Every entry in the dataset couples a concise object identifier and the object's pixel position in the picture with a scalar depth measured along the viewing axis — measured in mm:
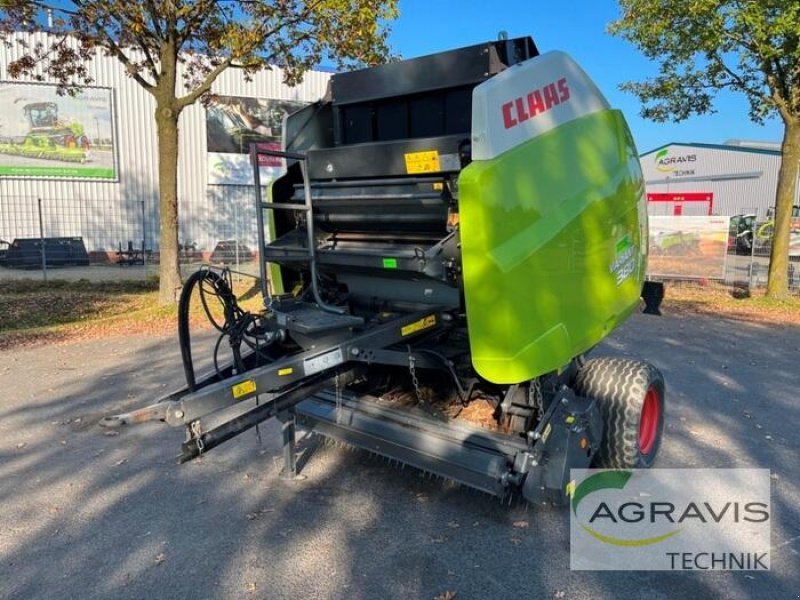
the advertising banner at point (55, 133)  19609
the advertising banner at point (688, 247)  14070
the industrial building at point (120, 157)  19594
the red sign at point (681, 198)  28377
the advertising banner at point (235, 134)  22481
